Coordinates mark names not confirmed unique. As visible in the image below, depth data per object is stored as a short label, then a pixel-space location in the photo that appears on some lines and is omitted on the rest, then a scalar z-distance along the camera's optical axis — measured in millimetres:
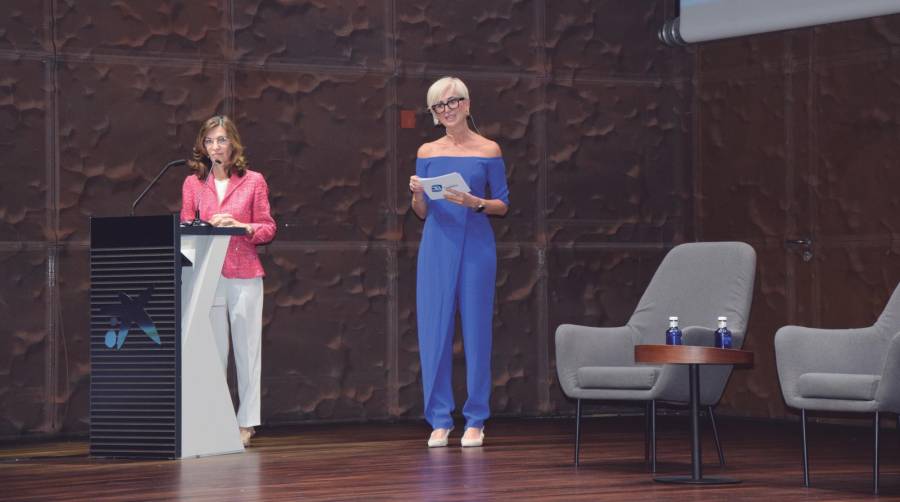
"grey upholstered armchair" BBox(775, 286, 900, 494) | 9989
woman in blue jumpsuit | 12989
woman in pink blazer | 13150
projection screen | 15064
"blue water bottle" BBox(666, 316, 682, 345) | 10260
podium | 11918
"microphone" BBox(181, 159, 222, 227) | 12182
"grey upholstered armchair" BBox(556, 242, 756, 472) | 11206
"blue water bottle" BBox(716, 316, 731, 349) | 10334
